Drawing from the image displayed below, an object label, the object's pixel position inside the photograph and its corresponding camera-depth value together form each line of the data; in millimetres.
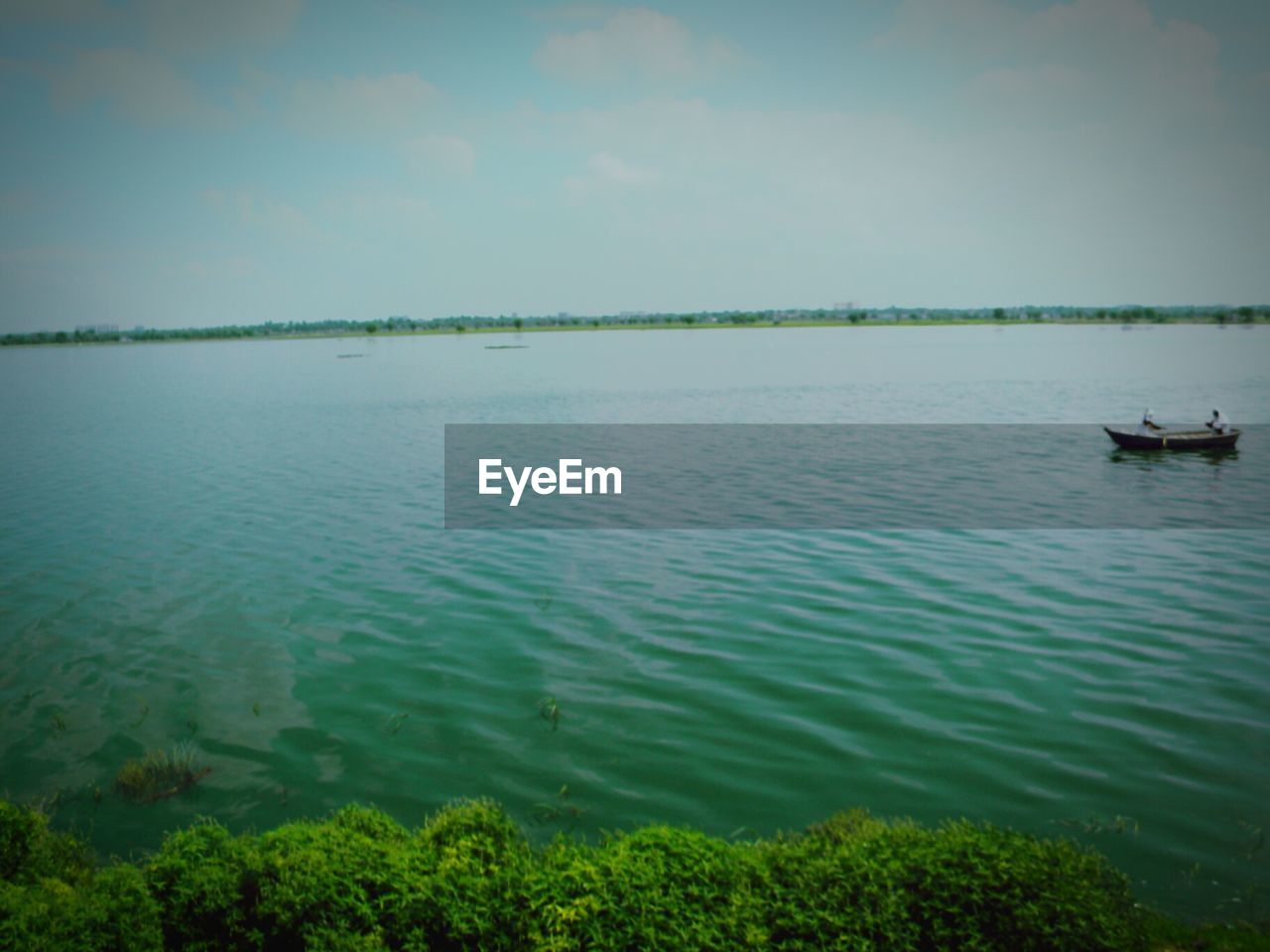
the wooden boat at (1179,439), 37938
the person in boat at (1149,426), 39281
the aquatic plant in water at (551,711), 13406
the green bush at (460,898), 7207
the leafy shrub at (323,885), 7266
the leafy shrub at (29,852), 8289
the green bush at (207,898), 7402
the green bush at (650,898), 6938
